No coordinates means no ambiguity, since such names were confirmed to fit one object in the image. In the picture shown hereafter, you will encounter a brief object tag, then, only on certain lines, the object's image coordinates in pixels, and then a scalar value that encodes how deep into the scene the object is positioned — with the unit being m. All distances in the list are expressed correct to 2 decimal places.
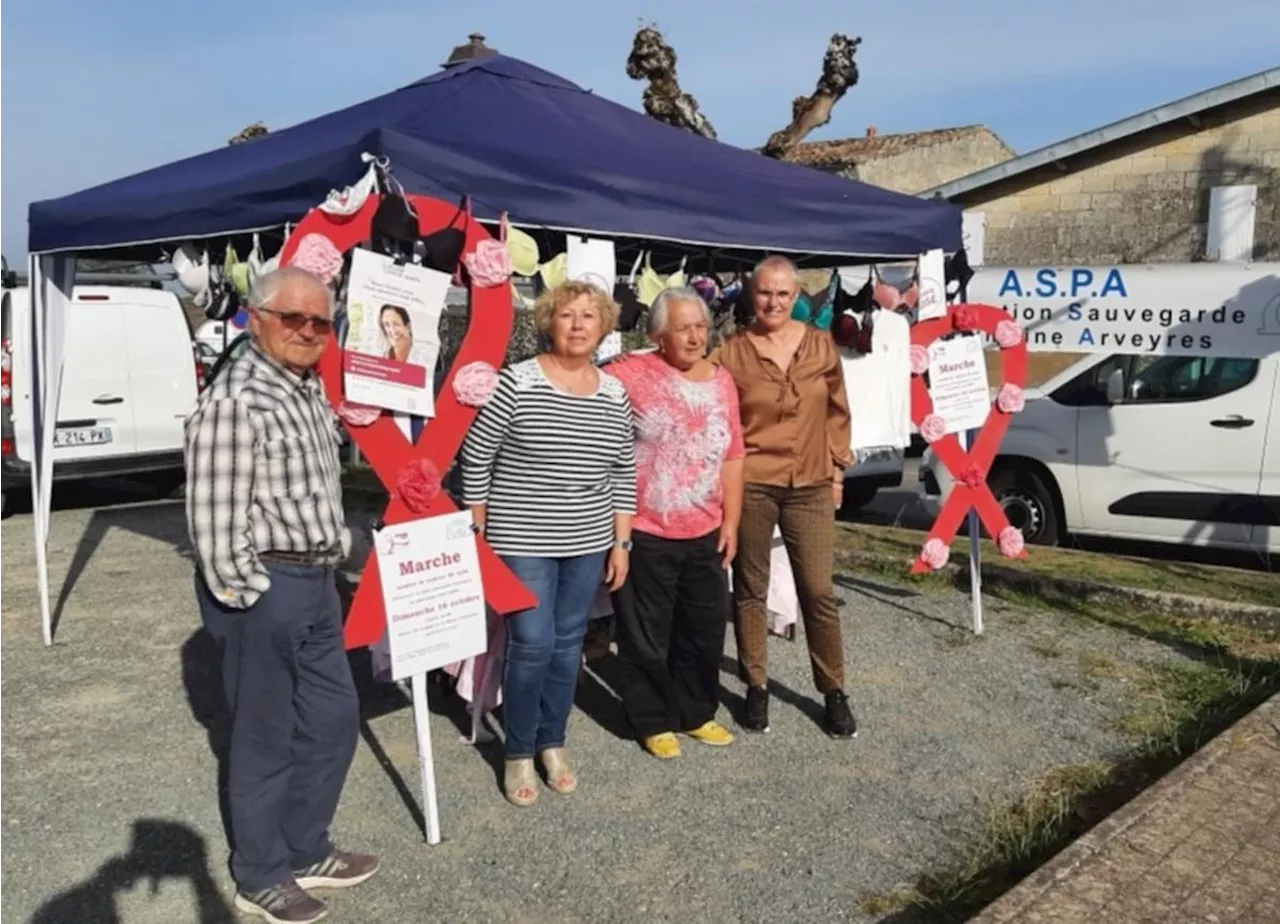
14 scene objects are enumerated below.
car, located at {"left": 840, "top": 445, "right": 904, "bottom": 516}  9.69
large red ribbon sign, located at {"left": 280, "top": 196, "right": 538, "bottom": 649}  3.50
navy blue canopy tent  4.05
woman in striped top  3.64
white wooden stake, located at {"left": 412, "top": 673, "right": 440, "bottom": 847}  3.59
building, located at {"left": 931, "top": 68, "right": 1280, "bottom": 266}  14.29
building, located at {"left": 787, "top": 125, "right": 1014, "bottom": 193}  21.58
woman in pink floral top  4.02
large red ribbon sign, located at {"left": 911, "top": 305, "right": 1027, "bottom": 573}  5.56
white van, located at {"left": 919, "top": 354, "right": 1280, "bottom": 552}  7.48
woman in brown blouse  4.33
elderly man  2.88
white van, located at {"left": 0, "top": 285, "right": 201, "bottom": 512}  9.26
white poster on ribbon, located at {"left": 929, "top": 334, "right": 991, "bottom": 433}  5.59
